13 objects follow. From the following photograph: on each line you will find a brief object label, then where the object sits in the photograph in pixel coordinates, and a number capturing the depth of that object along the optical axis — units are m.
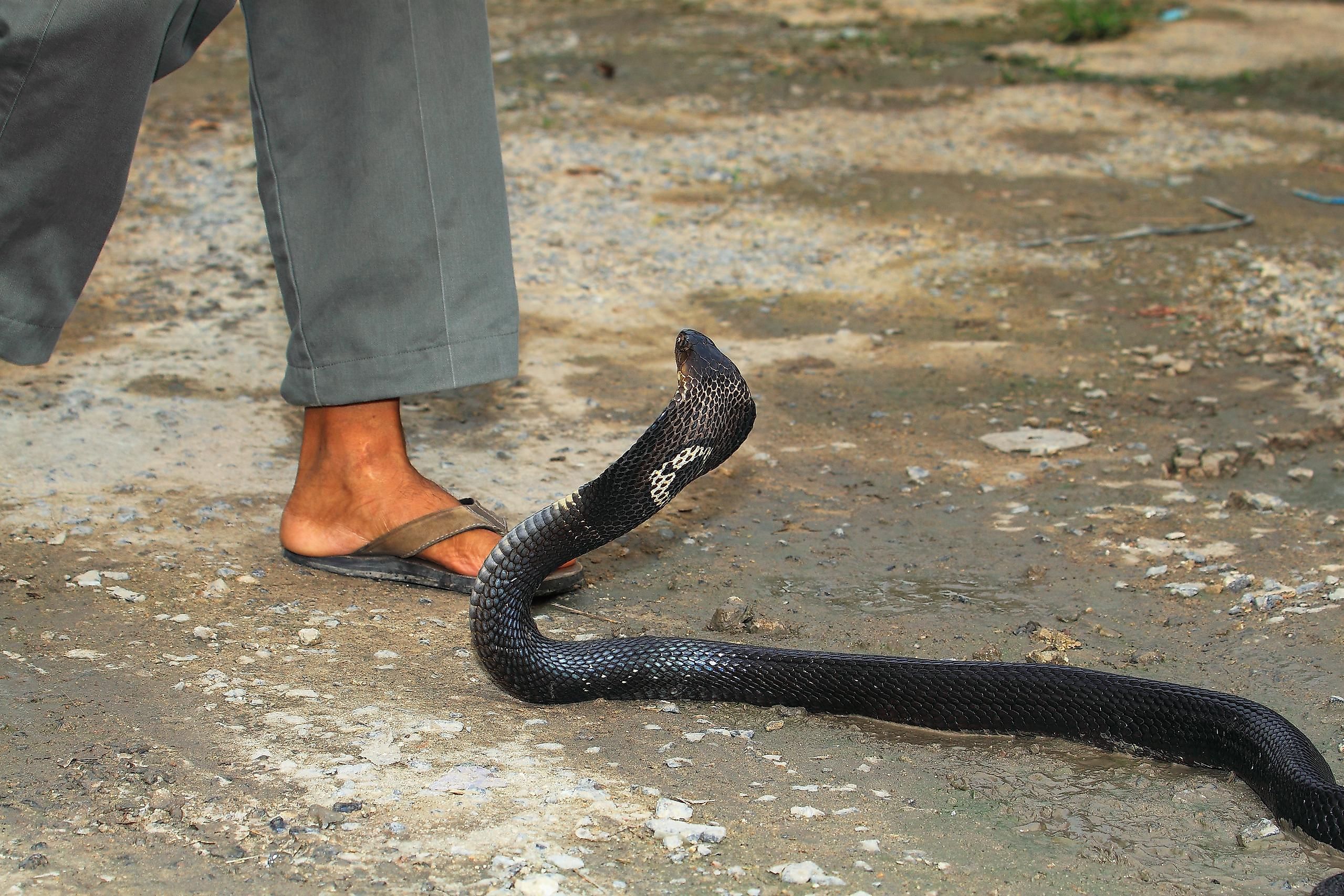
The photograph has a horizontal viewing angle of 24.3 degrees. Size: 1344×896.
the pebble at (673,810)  2.45
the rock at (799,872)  2.38
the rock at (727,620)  2.79
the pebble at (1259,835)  2.46
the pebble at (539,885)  2.35
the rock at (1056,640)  2.76
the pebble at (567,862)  2.38
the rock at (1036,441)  3.21
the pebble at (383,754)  2.50
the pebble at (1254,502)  3.02
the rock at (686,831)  2.43
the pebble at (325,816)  2.42
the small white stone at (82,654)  2.63
